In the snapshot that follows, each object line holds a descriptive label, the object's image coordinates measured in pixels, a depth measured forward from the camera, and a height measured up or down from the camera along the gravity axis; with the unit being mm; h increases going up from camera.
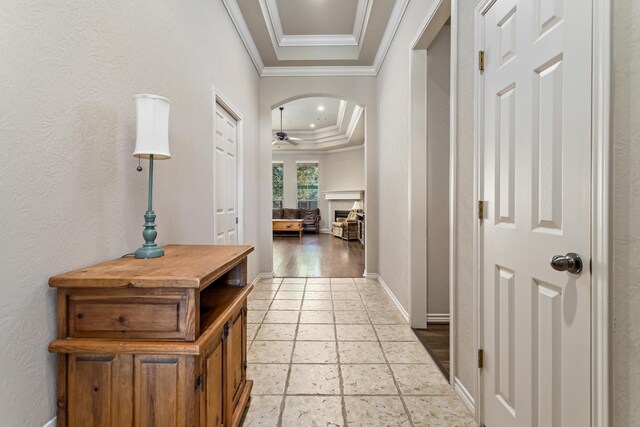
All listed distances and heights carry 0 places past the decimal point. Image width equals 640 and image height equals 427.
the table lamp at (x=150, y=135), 1229 +322
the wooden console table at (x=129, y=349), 961 -445
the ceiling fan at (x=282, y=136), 7699 +1971
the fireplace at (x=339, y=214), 10950 -144
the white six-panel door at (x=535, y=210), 976 -2
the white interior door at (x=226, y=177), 2964 +362
